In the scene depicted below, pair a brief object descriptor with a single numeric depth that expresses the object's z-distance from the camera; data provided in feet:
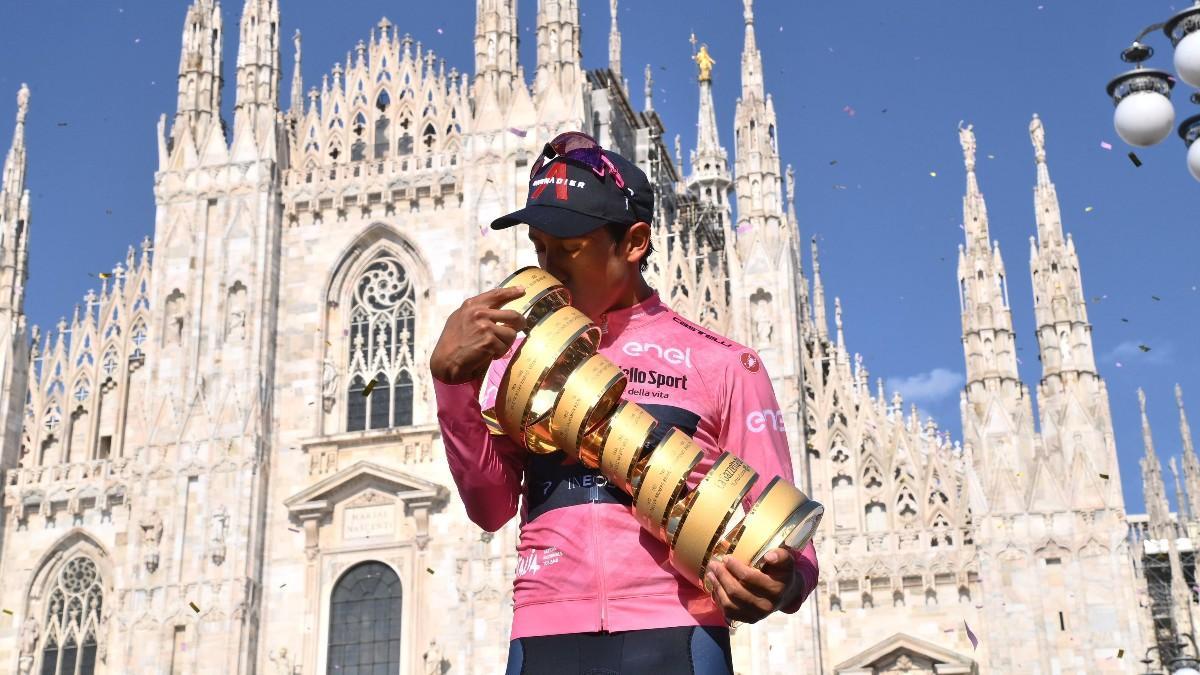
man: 9.07
